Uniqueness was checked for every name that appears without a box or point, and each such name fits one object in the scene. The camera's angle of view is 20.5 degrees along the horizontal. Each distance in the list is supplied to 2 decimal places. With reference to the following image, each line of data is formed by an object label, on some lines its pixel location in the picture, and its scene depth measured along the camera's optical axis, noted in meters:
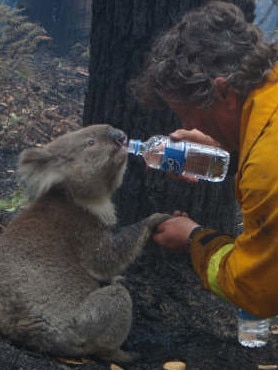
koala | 4.21
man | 3.39
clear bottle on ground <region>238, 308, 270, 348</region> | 4.68
